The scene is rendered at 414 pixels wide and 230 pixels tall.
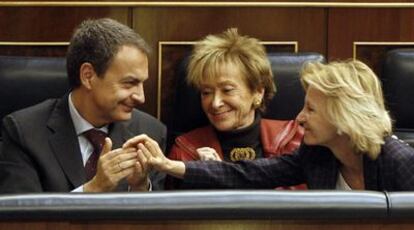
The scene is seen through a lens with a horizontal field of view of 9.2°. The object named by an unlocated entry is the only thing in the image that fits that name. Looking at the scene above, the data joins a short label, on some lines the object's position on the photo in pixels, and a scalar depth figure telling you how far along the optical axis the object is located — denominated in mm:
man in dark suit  5956
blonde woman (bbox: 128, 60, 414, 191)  5805
